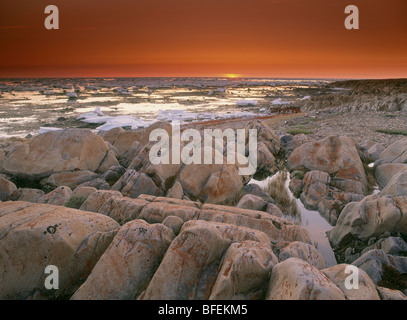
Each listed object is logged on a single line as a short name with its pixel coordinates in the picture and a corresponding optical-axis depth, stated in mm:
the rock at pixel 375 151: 18594
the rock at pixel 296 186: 14851
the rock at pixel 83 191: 10949
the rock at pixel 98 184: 14141
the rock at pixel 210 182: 13383
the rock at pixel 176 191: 12555
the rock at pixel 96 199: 9586
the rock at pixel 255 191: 13852
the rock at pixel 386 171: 14992
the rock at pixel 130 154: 18016
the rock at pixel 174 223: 7337
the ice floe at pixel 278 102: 61406
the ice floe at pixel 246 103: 56406
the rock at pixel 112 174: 15312
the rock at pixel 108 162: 16688
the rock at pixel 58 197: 10709
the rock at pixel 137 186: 12922
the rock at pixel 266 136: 21745
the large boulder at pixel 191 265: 5605
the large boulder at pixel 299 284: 4676
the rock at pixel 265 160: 18844
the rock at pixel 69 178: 15227
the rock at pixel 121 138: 20641
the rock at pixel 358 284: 5207
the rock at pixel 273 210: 10945
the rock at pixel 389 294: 5441
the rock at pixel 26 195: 12797
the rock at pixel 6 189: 12903
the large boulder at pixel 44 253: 6059
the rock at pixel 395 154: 16031
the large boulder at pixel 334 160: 15047
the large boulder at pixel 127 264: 5781
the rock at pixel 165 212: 8164
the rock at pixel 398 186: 10508
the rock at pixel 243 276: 5277
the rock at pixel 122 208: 8461
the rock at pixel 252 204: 11297
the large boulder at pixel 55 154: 15727
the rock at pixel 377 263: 7246
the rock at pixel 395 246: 8367
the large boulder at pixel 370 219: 8867
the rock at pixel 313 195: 13281
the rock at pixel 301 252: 6954
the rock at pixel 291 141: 21822
